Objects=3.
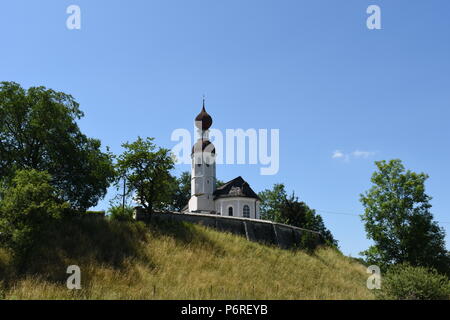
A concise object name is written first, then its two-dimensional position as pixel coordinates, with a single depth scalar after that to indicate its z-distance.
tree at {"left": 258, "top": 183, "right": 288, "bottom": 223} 57.33
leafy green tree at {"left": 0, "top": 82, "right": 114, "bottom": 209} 27.20
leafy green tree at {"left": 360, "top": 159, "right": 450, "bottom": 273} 33.21
